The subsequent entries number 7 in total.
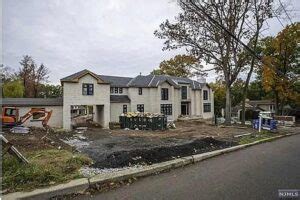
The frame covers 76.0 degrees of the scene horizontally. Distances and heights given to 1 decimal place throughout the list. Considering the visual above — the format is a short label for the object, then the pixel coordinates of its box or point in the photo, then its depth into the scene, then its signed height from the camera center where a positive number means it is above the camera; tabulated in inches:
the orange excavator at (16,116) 698.1 -43.9
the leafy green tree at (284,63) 1214.8 +274.1
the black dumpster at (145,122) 834.4 -83.3
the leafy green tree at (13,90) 1378.3 +103.6
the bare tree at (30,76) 1606.0 +240.3
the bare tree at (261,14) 794.4 +381.6
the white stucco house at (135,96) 870.7 +46.7
